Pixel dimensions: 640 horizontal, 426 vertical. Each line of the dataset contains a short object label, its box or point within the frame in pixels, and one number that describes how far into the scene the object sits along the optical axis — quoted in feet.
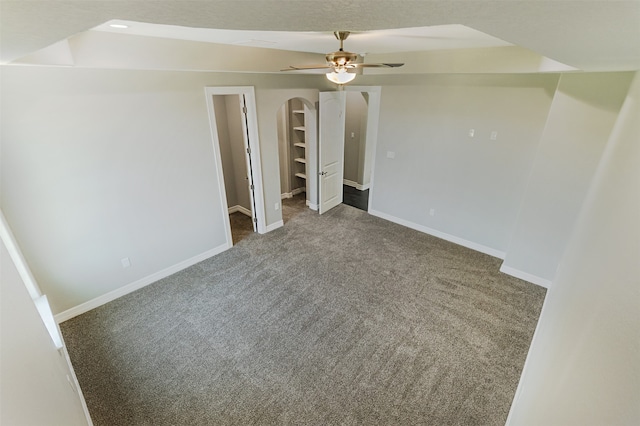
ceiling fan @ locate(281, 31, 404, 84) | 8.27
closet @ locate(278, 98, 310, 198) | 19.53
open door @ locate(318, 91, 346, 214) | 16.93
